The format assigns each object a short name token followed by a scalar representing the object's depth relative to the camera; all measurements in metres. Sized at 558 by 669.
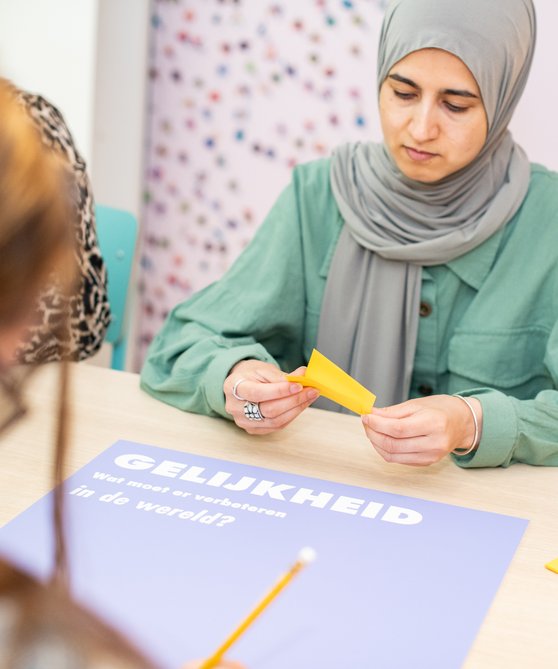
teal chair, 2.27
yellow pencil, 0.79
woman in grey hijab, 1.71
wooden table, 1.23
